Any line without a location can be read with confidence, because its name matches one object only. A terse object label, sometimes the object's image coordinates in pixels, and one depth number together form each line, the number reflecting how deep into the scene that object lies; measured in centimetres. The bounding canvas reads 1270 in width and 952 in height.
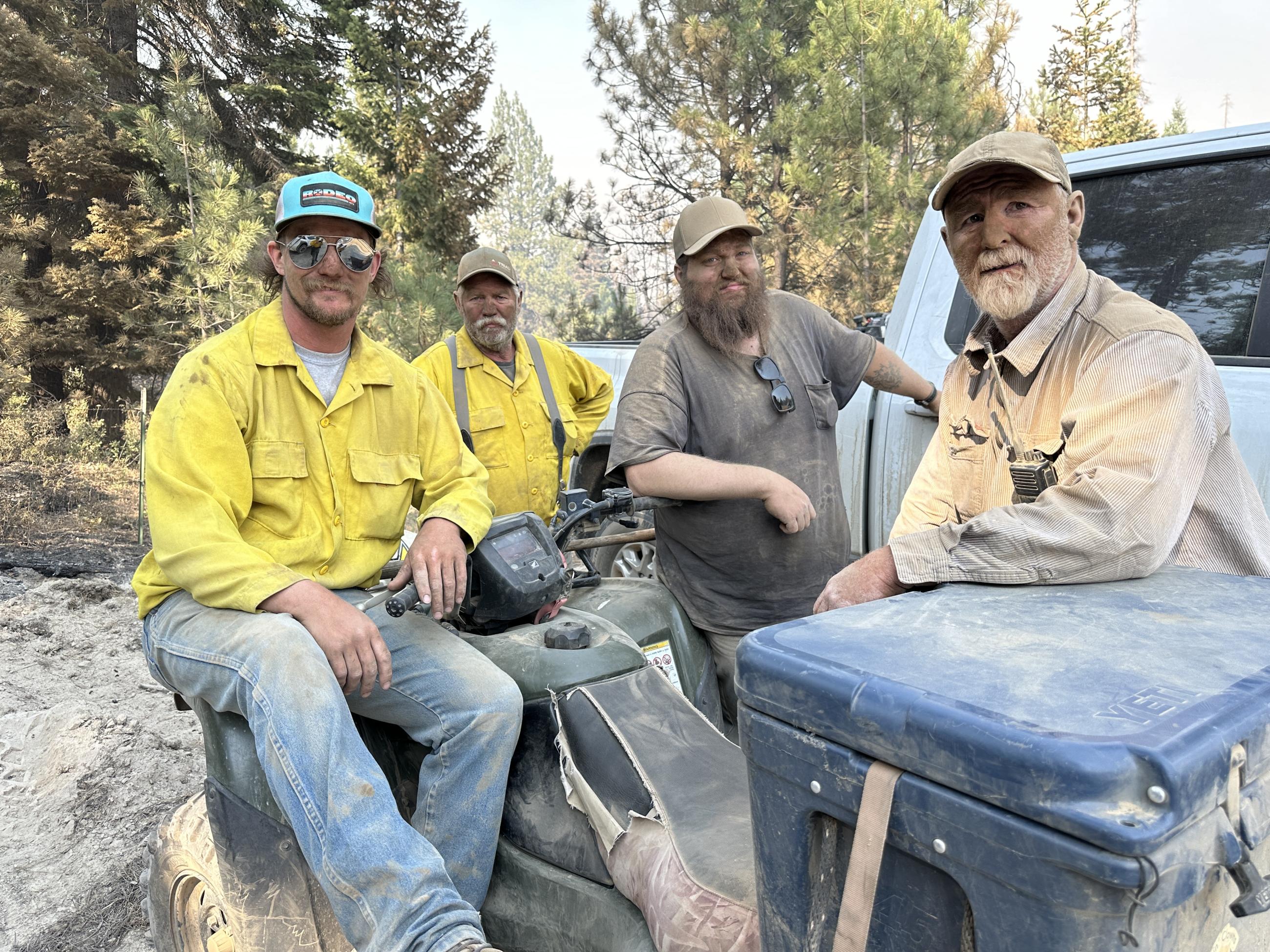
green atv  192
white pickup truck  257
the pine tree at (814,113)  1176
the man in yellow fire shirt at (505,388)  445
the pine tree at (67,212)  1181
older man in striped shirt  142
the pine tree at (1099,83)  1845
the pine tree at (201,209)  1163
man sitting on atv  178
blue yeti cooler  87
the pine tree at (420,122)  1248
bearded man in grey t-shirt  304
